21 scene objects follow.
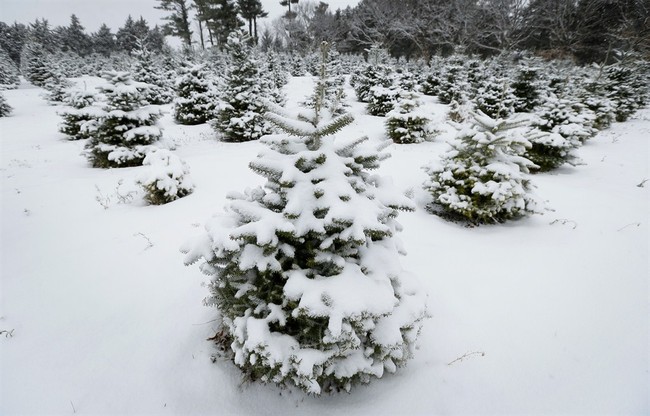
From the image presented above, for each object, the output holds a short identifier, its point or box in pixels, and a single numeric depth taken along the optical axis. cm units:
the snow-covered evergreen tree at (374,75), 1575
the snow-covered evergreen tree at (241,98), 1019
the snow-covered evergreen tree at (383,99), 1434
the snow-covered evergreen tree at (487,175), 431
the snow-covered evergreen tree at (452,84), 1779
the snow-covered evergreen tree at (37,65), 2223
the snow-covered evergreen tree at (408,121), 961
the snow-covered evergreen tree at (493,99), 1455
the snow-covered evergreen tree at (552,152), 696
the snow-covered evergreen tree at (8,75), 2616
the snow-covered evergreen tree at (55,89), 1872
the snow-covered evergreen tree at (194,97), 1293
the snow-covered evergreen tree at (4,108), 1530
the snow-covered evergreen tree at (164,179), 529
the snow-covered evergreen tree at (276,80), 1225
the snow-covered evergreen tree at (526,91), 1511
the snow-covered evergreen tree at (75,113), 1074
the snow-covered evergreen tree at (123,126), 710
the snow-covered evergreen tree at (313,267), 183
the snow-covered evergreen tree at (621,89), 1388
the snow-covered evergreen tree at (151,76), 1473
